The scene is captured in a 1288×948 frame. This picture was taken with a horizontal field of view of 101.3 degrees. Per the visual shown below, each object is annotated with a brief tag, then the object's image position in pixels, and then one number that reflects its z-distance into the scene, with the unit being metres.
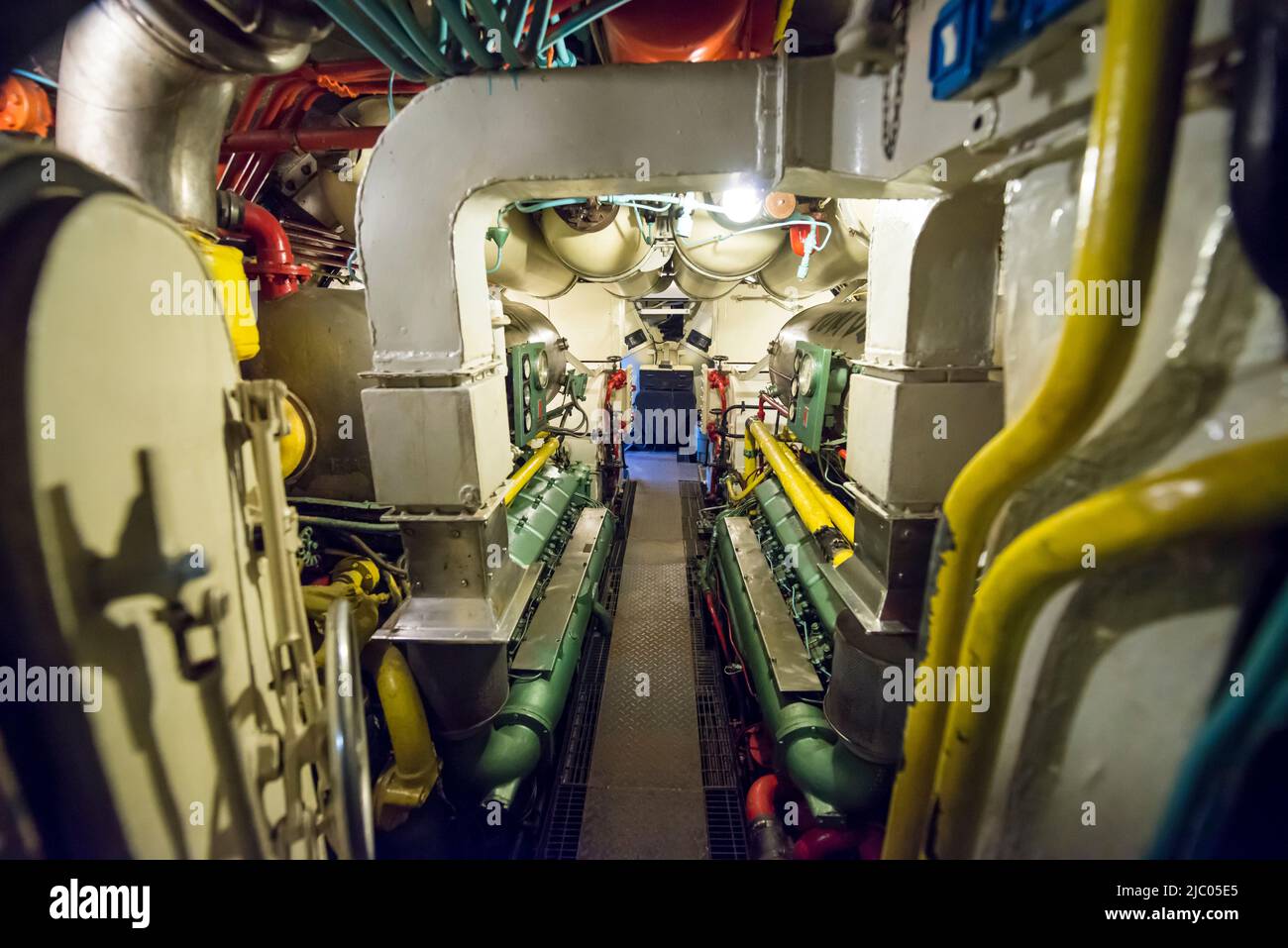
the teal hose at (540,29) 1.78
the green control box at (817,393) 4.23
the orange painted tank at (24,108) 2.23
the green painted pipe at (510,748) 2.95
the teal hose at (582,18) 1.80
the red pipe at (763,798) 3.13
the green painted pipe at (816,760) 2.75
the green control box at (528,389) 4.29
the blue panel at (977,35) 0.96
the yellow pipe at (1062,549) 0.61
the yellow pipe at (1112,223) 0.67
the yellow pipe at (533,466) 4.89
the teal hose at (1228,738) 0.64
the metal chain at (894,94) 1.56
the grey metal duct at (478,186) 1.93
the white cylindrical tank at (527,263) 5.57
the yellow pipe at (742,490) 6.31
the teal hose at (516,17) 1.76
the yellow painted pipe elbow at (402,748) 2.66
